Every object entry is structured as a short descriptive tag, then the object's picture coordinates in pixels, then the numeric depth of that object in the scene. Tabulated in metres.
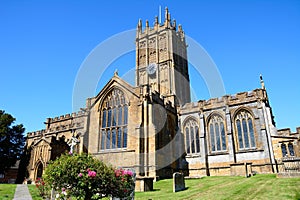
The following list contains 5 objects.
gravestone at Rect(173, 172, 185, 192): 15.01
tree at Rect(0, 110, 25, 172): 35.38
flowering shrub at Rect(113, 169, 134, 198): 8.70
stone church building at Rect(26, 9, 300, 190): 23.05
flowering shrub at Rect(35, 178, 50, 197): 12.80
